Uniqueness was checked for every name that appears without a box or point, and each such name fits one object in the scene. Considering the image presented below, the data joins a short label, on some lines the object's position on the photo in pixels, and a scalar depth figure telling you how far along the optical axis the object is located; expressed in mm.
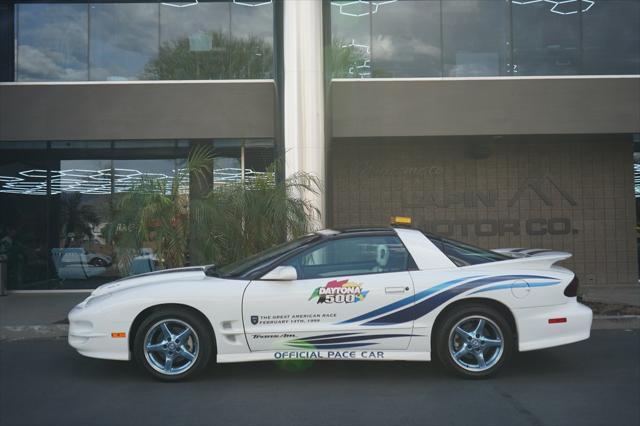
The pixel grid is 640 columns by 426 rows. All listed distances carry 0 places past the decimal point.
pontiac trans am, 5613
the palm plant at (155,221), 8828
